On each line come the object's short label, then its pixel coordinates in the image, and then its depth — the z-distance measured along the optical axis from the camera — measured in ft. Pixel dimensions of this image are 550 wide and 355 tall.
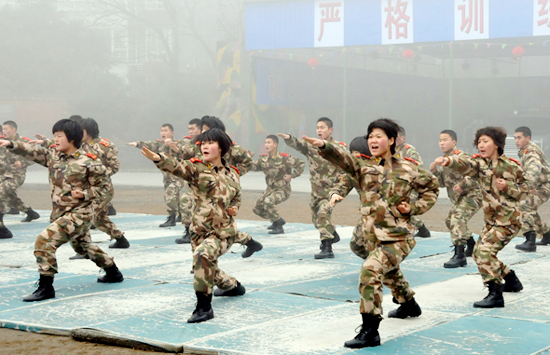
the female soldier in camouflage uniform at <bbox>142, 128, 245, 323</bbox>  40.96
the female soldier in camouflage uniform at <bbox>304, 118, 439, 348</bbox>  37.01
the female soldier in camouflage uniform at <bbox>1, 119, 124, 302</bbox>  46.88
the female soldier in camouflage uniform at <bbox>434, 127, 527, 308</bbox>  44.06
